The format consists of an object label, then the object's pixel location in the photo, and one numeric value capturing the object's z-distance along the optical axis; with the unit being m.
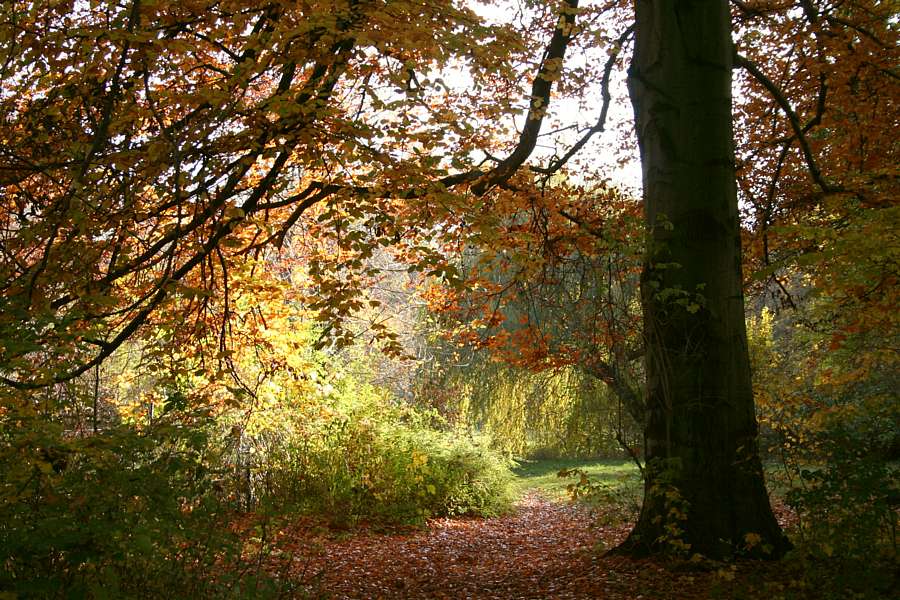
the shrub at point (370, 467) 9.41
